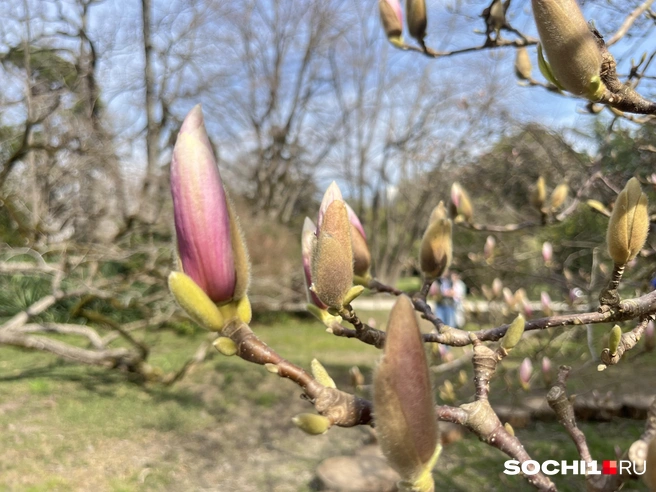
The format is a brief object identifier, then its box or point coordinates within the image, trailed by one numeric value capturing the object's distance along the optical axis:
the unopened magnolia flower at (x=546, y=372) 1.45
